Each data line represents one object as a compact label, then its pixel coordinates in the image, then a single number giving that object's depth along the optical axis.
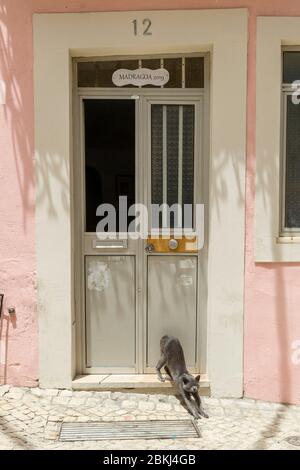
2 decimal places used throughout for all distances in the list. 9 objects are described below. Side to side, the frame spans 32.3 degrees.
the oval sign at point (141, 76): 4.75
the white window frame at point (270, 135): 4.45
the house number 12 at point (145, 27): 4.50
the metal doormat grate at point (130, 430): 4.00
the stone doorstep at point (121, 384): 4.73
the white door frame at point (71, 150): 4.49
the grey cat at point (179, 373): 4.37
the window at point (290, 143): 4.63
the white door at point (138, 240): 4.82
